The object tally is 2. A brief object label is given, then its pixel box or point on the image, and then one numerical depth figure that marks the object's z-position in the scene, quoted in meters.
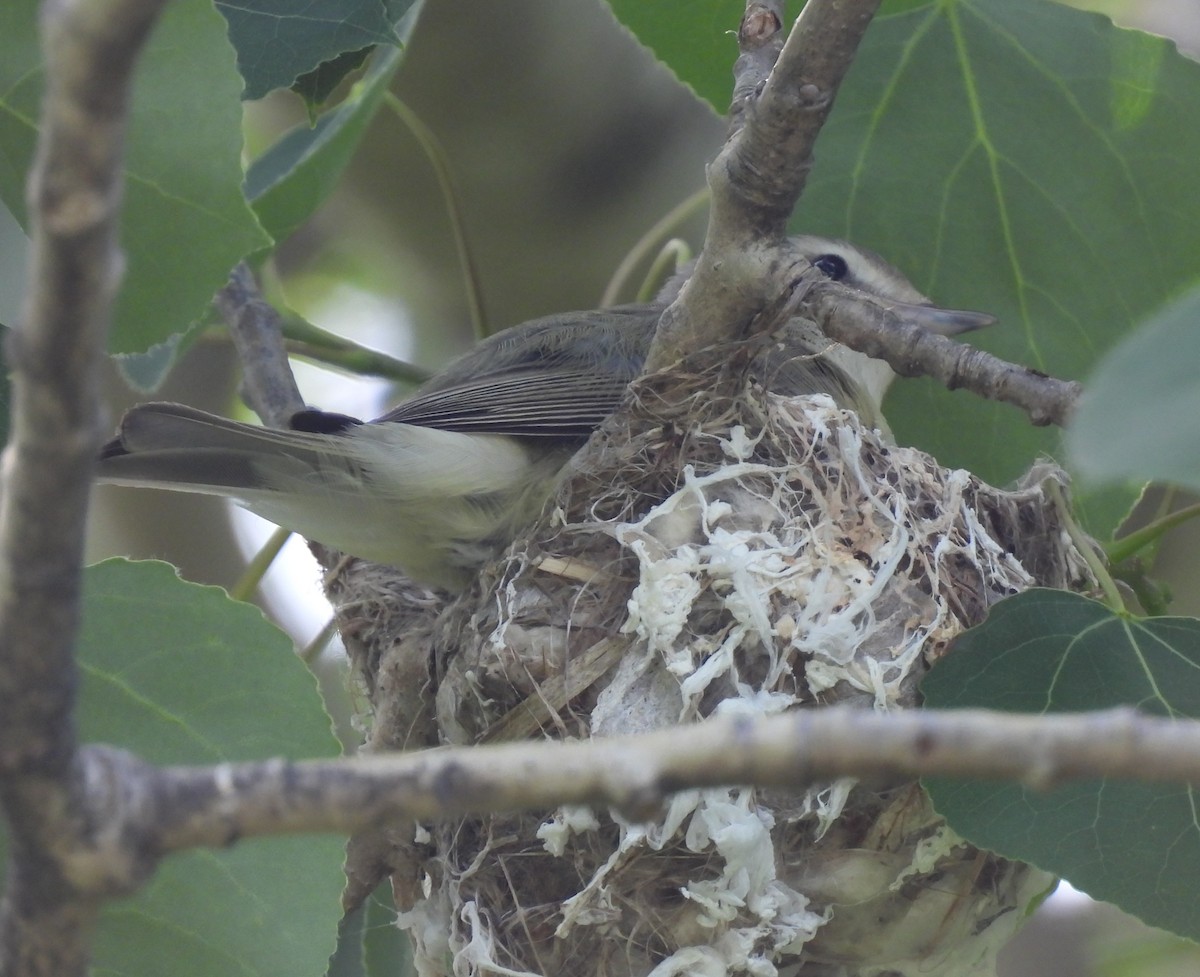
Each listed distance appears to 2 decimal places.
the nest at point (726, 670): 4.32
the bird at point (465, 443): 5.05
